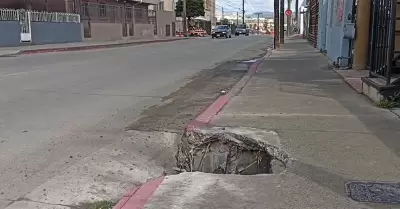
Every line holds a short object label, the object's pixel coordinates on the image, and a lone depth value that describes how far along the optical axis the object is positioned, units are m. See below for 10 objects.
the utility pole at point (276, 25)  30.66
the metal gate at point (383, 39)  8.46
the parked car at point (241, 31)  85.32
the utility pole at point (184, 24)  68.16
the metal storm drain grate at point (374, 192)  4.24
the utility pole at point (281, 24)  32.44
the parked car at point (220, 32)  63.69
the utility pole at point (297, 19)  64.69
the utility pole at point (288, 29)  68.95
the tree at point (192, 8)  79.75
